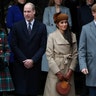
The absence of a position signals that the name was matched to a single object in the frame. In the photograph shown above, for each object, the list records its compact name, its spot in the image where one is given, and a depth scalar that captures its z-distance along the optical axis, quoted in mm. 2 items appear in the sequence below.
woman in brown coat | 12519
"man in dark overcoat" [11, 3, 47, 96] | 12699
